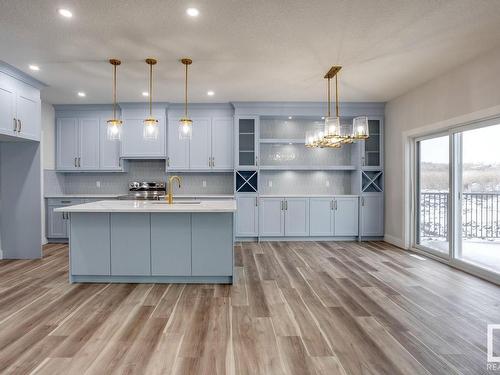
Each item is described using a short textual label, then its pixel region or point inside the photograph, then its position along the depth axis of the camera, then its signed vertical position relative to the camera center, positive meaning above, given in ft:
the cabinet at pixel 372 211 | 19.44 -1.73
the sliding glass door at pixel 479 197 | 12.31 -0.55
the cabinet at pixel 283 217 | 19.20 -2.10
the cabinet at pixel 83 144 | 19.58 +2.67
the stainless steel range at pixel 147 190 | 19.19 -0.36
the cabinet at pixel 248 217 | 19.12 -2.09
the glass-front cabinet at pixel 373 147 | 19.54 +2.47
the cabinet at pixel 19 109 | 13.00 +3.54
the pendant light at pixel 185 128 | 11.39 +2.18
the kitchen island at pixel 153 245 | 11.35 -2.32
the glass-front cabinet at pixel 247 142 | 19.30 +2.79
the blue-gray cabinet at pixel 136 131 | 19.17 +3.46
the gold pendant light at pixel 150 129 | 11.10 +2.09
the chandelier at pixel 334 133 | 11.53 +2.11
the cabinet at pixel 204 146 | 19.48 +2.51
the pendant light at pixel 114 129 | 11.41 +2.14
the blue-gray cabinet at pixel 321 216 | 19.30 -2.05
